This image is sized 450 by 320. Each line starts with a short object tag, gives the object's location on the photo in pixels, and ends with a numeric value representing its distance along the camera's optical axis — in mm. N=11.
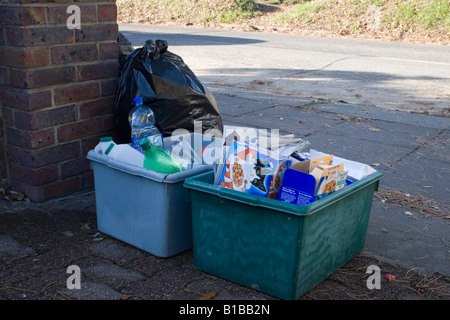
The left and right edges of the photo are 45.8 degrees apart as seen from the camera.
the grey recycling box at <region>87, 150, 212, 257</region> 2734
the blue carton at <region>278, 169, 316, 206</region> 2402
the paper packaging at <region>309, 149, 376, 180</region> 2889
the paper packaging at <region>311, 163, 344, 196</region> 2434
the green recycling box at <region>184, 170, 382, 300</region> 2359
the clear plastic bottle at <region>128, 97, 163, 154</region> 3348
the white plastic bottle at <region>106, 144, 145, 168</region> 2949
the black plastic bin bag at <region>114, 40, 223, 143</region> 3516
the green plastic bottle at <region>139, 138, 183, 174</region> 2820
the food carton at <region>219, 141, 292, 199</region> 2484
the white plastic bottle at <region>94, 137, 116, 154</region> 3057
